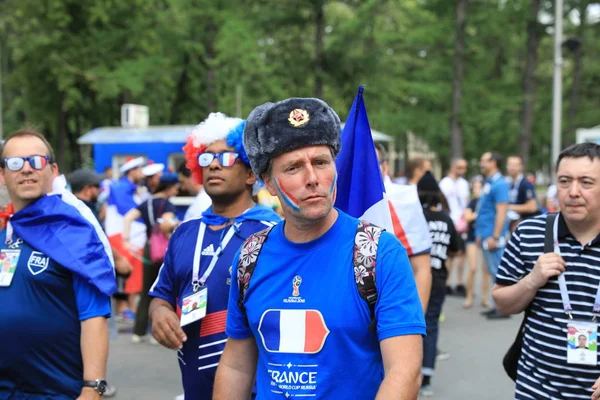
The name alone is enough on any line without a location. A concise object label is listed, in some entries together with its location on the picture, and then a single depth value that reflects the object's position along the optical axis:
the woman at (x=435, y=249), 6.59
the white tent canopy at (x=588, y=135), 15.38
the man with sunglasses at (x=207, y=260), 3.51
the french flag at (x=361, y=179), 3.02
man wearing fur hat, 2.15
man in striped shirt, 3.37
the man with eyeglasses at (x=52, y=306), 3.18
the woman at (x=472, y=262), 11.28
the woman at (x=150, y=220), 8.69
